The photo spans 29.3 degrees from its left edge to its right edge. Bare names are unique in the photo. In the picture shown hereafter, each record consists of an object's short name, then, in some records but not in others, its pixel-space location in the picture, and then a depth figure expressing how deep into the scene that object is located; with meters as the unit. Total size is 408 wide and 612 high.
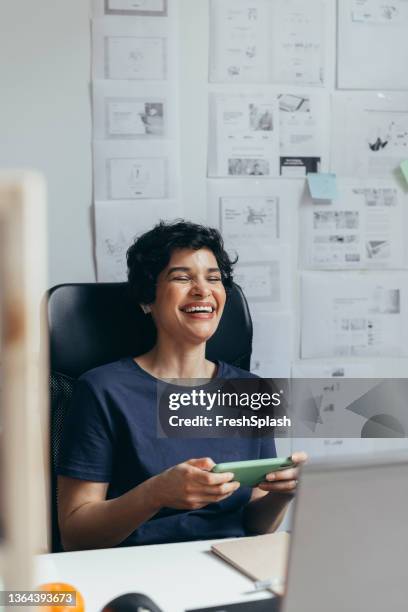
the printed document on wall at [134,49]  2.05
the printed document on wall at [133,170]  2.08
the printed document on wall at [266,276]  2.19
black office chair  1.69
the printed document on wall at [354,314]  2.24
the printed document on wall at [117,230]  2.08
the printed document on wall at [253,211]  2.16
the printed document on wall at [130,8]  2.04
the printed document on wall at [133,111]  2.07
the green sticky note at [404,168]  2.26
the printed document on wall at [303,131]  2.19
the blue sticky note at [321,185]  2.20
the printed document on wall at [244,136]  2.15
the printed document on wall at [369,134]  2.23
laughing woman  1.42
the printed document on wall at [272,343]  2.21
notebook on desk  1.15
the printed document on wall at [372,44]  2.22
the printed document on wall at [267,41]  2.13
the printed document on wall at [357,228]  2.23
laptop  0.68
